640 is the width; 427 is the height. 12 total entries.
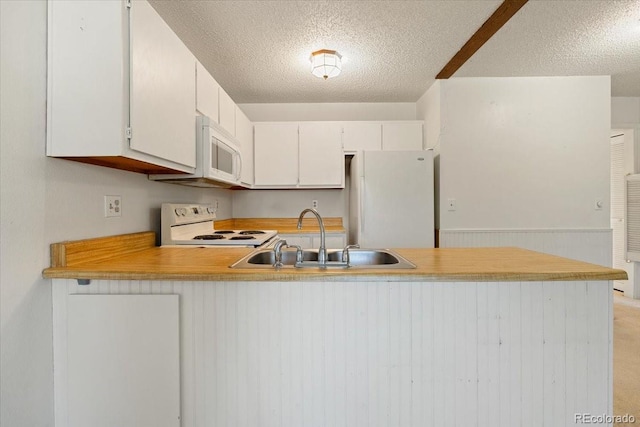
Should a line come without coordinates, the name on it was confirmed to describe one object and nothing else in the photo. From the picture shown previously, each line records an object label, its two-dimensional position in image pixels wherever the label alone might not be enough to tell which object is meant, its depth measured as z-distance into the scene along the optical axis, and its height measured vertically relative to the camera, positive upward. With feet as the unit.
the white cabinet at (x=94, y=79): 3.67 +1.61
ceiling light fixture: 7.64 +3.75
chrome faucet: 4.42 -0.52
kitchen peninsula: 3.72 -1.62
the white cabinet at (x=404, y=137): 10.77 +2.63
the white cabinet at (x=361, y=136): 10.78 +2.67
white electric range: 6.44 -0.43
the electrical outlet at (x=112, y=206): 4.88 +0.14
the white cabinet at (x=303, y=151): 10.76 +2.16
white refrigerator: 9.18 +0.36
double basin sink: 5.11 -0.76
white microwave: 5.90 +1.17
